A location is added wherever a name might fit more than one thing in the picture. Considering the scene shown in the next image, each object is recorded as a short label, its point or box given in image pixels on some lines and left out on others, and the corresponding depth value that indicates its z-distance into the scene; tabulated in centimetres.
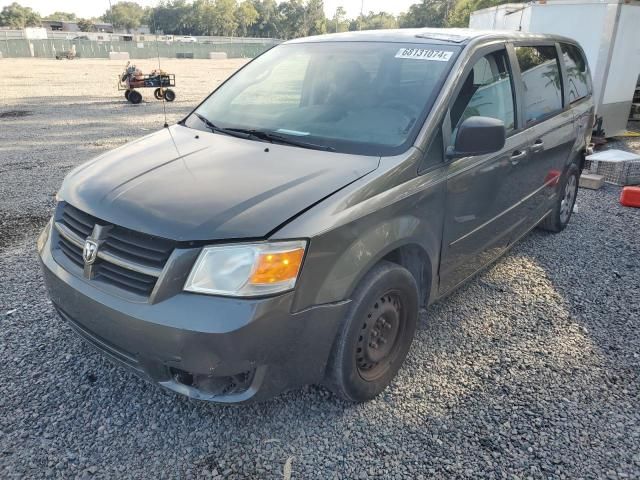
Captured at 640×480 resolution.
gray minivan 204
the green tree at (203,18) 11338
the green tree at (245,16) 11694
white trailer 870
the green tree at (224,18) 11338
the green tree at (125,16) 12794
